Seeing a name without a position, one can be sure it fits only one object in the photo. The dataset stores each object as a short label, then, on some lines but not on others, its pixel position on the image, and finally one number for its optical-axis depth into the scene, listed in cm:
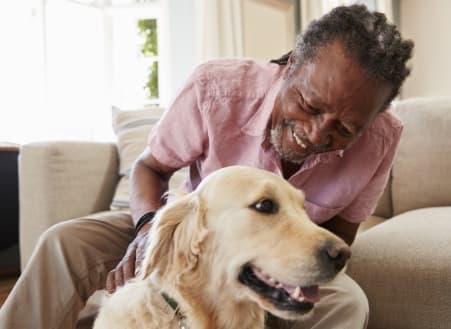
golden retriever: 96
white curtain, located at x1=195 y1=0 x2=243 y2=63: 303
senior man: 113
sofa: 130
